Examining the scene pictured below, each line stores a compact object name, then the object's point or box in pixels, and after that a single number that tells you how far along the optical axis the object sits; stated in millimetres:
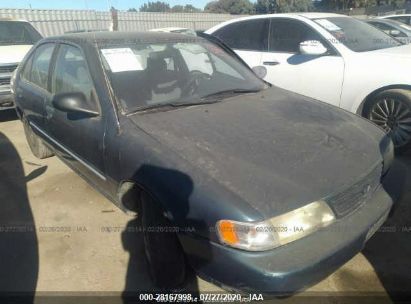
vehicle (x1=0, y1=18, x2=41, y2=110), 6258
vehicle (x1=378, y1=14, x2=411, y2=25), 13602
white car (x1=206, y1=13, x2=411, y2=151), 4105
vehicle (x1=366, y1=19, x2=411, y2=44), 8633
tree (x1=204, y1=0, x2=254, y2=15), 73212
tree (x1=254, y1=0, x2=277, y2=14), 54984
